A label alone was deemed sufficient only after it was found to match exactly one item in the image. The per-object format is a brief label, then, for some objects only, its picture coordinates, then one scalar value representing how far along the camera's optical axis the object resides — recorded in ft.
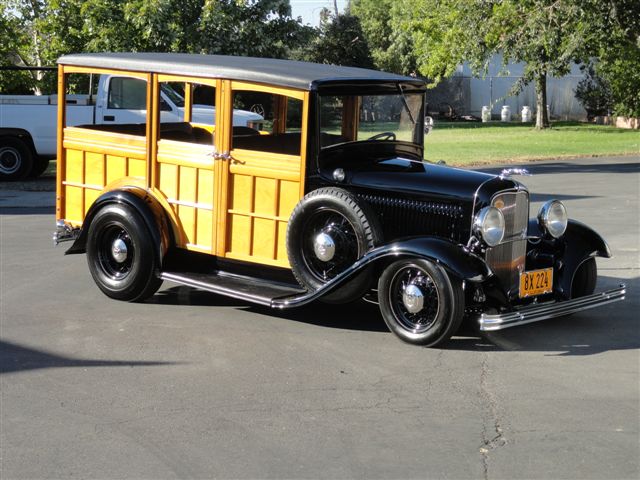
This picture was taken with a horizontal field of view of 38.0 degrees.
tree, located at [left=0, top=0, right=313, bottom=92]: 66.44
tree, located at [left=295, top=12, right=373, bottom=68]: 140.77
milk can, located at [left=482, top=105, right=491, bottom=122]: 149.89
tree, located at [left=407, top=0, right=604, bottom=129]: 77.66
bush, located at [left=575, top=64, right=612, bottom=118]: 142.20
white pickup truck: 55.11
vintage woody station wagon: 21.98
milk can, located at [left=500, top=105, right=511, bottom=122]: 150.61
